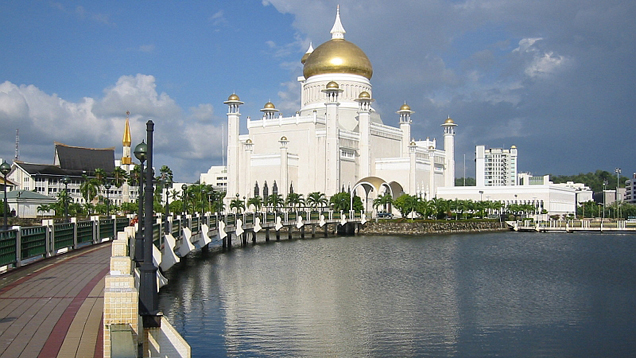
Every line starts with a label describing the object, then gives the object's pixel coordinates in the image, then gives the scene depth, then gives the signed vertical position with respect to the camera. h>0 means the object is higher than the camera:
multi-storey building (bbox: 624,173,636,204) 152.12 +2.19
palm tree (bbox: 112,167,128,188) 72.31 +2.69
